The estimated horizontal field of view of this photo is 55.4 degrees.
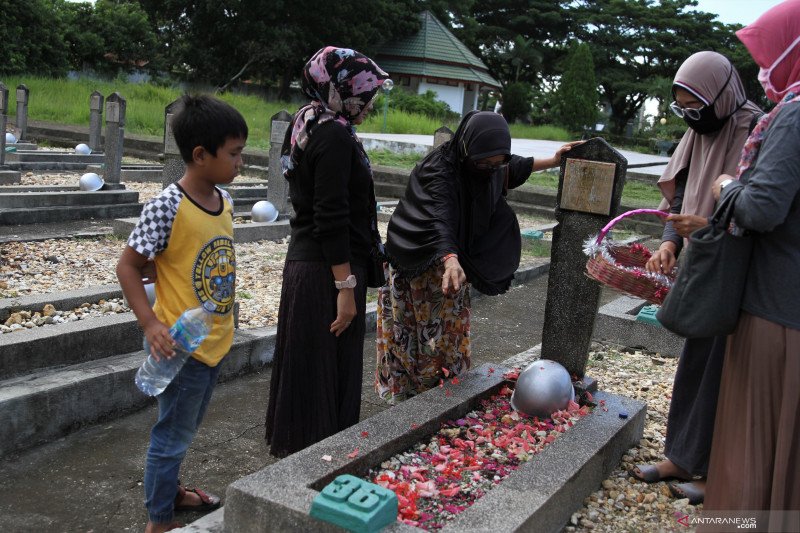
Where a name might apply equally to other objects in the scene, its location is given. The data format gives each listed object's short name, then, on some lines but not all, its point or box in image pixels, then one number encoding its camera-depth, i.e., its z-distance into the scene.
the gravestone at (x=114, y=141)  10.41
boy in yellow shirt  2.68
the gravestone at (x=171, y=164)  6.80
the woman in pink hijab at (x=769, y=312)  2.32
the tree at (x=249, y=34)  33.56
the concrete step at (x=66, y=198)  8.88
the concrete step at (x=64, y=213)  8.64
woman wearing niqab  3.84
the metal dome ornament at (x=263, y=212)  9.22
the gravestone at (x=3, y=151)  10.85
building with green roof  40.94
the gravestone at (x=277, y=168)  9.58
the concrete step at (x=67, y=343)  4.02
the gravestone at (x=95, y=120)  14.91
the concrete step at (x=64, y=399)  3.69
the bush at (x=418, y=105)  33.88
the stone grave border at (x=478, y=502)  2.70
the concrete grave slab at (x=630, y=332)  6.26
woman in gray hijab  3.42
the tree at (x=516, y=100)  44.94
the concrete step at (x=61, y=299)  4.88
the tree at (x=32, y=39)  23.85
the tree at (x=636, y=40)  46.34
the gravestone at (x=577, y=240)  4.20
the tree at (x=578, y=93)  41.47
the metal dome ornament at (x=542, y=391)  3.97
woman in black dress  3.05
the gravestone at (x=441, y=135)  10.50
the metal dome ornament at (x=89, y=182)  9.95
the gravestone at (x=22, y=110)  15.02
